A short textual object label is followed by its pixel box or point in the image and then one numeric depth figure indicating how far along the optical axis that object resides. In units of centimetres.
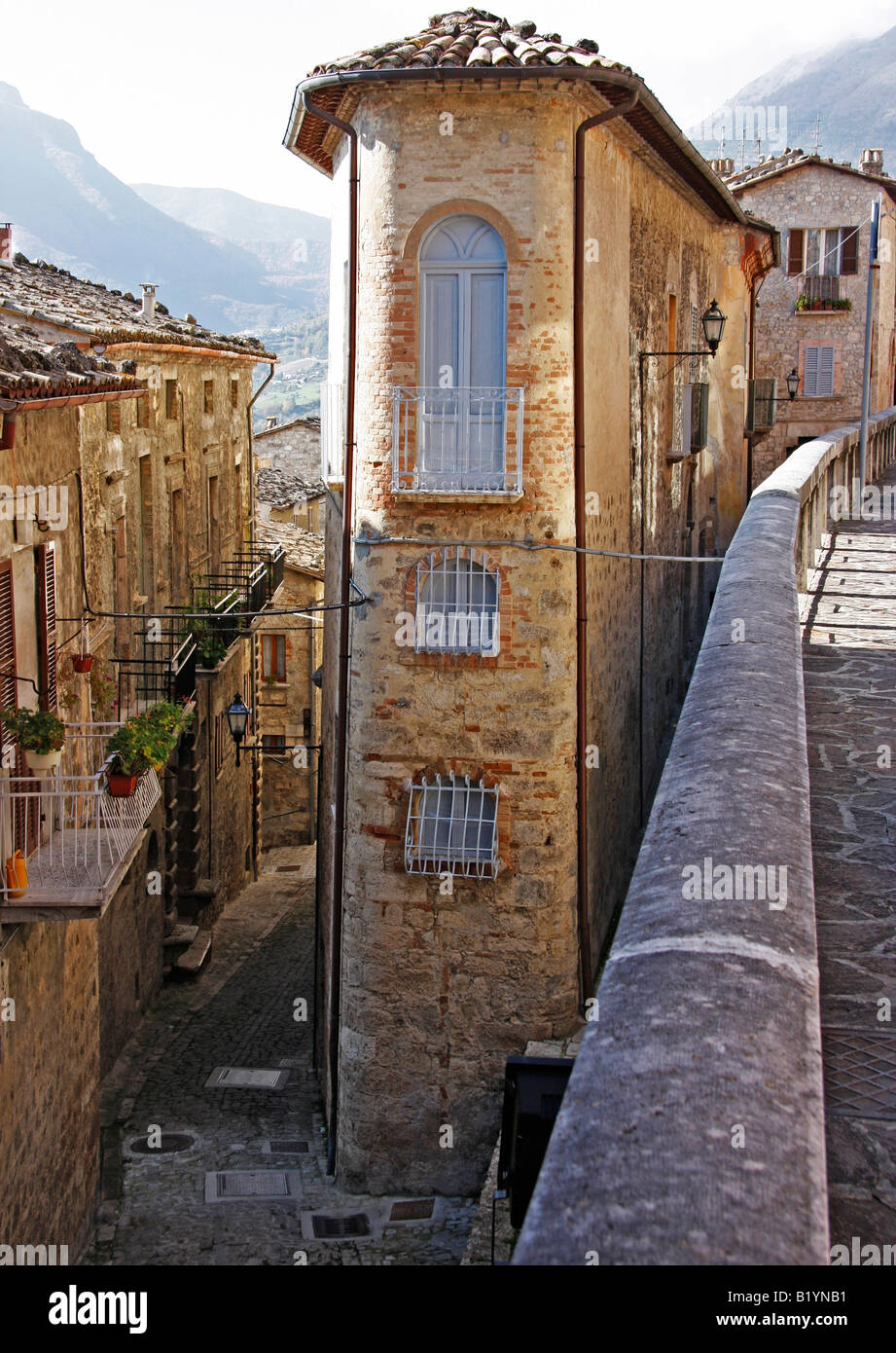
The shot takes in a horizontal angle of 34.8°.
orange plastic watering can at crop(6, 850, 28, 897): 1038
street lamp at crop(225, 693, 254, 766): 2086
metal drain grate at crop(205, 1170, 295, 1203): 1392
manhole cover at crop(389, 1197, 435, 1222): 1343
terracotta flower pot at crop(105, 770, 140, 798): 1177
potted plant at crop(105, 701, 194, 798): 1178
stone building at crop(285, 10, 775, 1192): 1267
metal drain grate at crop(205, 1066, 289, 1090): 1750
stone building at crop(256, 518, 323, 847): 3359
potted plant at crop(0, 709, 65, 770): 1071
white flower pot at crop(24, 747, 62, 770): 1073
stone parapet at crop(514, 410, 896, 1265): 238
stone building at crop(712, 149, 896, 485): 3625
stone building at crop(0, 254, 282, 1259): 1098
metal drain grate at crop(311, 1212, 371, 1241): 1312
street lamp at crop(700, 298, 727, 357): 1864
